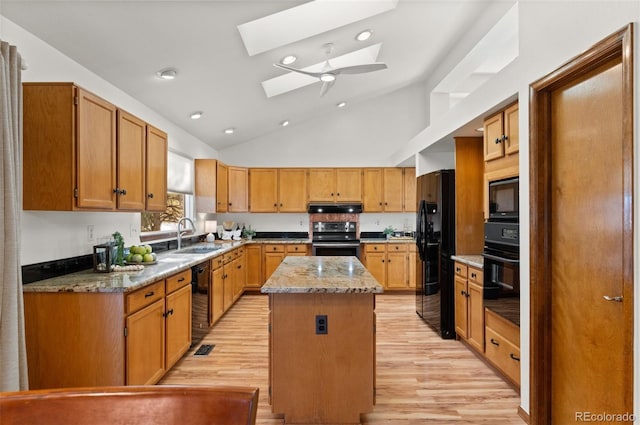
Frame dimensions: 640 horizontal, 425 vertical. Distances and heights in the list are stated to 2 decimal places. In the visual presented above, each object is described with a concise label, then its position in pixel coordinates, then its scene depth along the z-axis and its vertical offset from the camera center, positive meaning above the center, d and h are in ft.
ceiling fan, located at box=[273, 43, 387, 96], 10.29 +4.33
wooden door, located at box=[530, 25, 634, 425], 4.99 -0.49
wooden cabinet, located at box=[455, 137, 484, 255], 11.76 +0.81
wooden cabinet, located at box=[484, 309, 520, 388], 8.13 -3.53
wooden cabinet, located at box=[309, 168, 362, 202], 19.79 +1.48
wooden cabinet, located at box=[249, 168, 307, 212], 19.77 +1.24
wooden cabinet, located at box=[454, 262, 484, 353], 9.87 -3.03
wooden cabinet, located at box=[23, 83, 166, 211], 6.79 +1.31
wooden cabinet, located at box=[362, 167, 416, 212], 19.66 +1.14
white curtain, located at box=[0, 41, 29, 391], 5.66 -0.48
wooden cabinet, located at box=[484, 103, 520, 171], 8.07 +1.83
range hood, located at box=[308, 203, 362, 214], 19.27 +0.10
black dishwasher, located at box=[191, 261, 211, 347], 10.66 -3.03
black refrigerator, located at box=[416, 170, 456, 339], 11.94 -1.47
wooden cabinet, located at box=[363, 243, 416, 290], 18.42 -2.95
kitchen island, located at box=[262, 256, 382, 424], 6.85 -2.98
